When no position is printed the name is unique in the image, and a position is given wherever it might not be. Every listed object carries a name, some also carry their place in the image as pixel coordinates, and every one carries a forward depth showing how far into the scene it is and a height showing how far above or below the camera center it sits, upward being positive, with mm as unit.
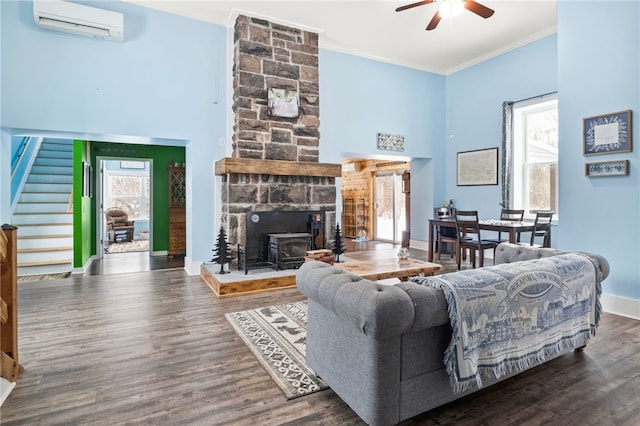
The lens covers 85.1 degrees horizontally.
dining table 4574 -259
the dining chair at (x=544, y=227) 4715 -274
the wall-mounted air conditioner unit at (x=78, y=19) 3984 +2226
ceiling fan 3590 +2114
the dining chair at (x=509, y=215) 5389 -138
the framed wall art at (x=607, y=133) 3301 +726
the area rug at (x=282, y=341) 2104 -1041
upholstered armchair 9094 -467
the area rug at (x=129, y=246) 7578 -906
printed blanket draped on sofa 1657 -577
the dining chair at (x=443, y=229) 6252 -410
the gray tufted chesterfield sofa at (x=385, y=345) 1496 -652
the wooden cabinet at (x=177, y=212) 6918 -85
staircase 5142 -162
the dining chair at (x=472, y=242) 4973 -516
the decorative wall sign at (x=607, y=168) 3322 +383
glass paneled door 9055 +36
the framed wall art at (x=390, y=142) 6664 +1276
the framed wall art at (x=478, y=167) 6312 +759
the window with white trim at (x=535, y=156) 5637 +869
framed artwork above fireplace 5039 +1538
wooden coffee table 3174 -591
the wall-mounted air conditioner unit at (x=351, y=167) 10258 +1205
